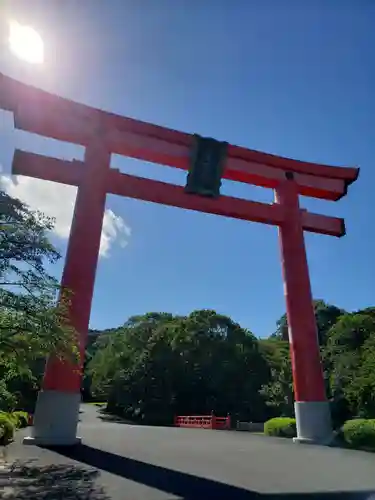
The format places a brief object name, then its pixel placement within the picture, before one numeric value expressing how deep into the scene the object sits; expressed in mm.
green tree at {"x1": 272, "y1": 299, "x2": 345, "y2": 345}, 31703
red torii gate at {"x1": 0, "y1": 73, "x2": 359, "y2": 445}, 10383
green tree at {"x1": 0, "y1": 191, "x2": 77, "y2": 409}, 6801
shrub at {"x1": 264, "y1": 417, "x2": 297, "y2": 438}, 14727
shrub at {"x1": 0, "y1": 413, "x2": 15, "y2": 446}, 10086
